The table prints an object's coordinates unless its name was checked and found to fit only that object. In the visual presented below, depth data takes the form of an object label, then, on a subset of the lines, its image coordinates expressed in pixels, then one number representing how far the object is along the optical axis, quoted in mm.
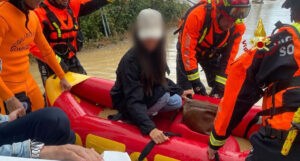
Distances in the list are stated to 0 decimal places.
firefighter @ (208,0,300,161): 1223
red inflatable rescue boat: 2012
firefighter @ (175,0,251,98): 2661
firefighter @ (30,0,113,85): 2877
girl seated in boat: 1844
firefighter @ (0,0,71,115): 2061
